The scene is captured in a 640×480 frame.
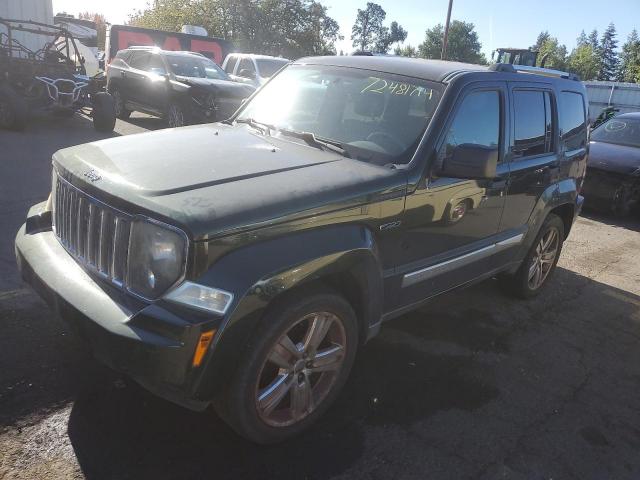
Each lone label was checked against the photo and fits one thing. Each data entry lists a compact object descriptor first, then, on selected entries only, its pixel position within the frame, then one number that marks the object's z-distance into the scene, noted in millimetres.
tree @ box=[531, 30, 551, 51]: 107438
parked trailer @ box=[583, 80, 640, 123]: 24797
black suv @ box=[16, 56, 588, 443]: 2254
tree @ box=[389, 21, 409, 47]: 107438
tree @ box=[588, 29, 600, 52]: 95950
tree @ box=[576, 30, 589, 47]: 100812
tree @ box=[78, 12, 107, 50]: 56819
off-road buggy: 9711
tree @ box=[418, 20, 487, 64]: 81312
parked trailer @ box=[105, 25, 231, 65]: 21250
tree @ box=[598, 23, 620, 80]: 86719
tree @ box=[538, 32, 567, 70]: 68688
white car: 14148
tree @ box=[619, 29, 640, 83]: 42534
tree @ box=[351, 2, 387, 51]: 105062
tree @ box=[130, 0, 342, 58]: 40750
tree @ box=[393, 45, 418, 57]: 81550
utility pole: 25028
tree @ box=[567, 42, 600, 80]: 63191
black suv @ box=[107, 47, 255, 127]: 11008
